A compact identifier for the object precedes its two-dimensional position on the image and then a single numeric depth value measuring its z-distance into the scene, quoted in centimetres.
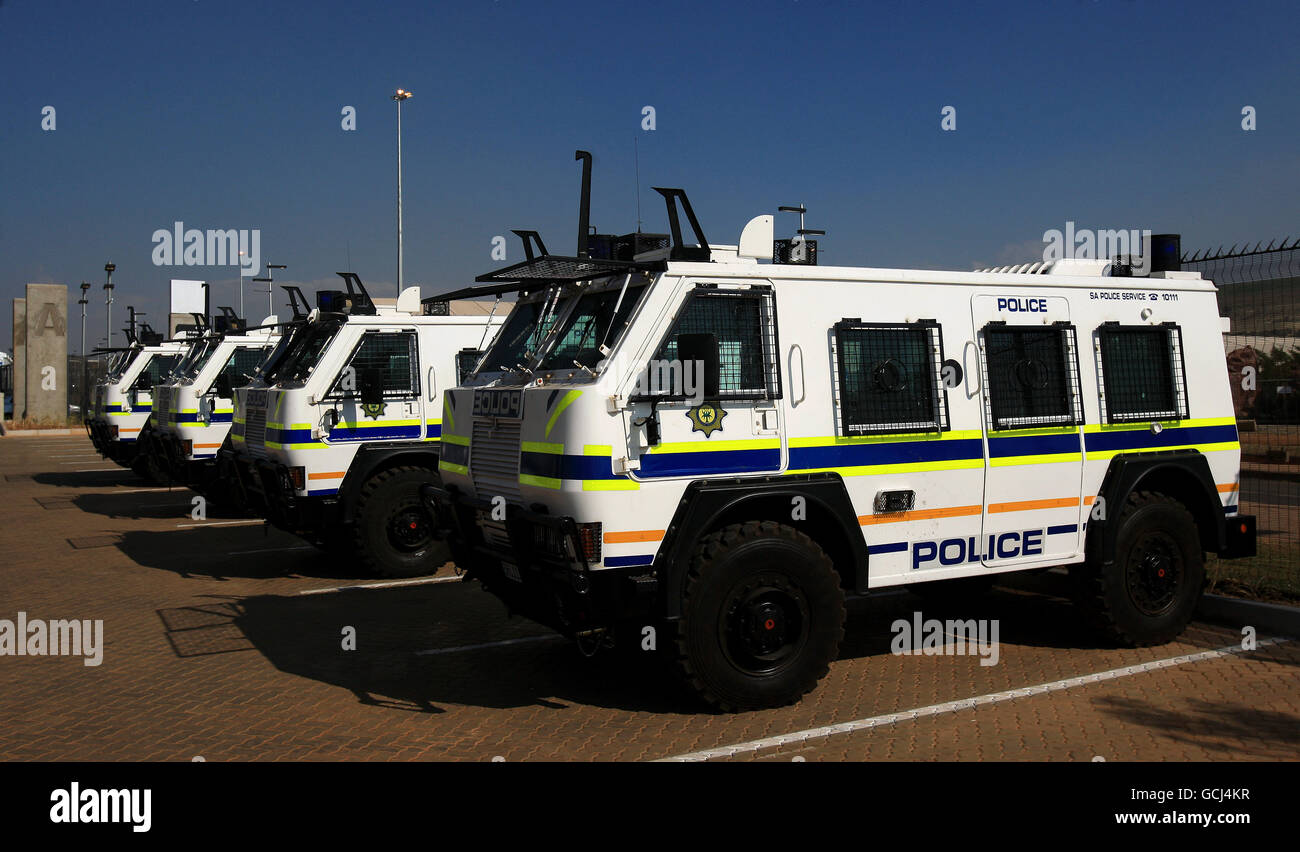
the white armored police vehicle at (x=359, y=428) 966
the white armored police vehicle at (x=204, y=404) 1404
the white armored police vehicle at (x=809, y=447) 544
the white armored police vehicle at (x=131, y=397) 1847
